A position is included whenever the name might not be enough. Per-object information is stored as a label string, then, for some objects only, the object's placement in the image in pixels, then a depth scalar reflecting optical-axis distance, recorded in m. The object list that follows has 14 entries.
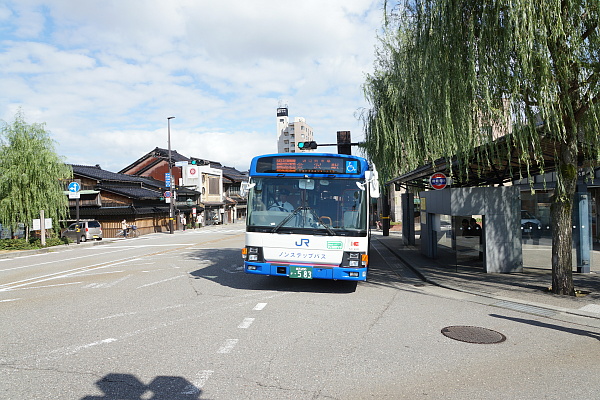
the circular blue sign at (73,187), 27.44
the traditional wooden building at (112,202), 38.59
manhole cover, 5.92
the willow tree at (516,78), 7.53
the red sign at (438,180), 15.37
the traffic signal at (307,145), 19.34
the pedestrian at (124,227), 36.95
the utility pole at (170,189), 41.83
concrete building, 123.25
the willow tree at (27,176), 23.81
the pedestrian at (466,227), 12.77
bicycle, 37.84
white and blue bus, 8.62
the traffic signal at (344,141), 18.75
